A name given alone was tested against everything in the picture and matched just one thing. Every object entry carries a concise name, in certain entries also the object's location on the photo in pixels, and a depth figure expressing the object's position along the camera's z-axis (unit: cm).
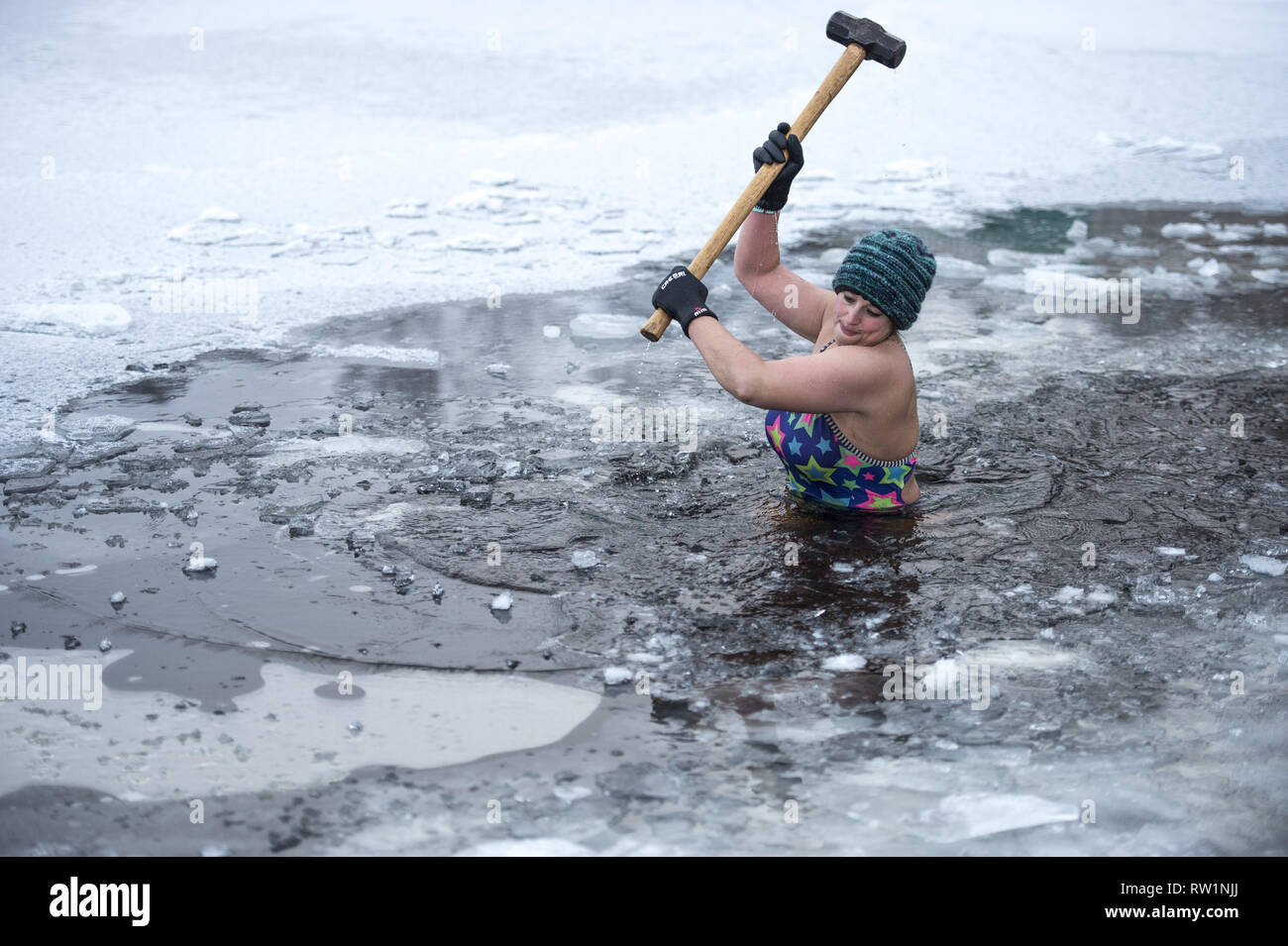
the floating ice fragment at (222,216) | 680
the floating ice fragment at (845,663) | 291
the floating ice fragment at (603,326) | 550
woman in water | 321
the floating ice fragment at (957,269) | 664
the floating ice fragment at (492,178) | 791
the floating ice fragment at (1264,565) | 344
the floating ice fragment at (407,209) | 725
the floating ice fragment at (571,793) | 243
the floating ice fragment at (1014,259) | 688
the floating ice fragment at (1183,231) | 754
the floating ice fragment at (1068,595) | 326
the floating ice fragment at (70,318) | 517
